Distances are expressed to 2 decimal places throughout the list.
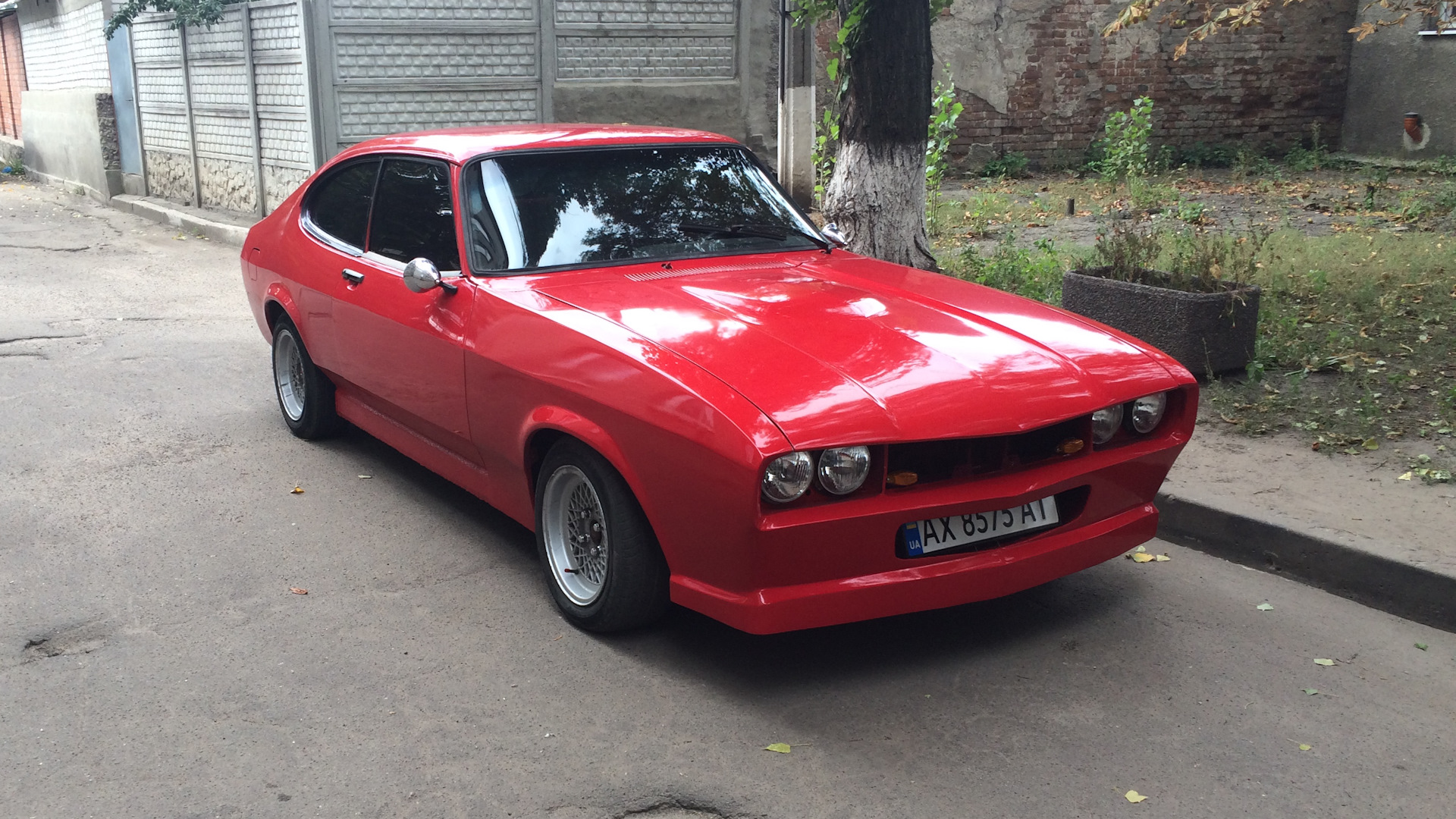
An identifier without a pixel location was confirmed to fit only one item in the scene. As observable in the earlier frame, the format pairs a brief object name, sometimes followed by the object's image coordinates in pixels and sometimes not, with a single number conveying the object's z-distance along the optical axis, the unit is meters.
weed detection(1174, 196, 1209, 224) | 10.38
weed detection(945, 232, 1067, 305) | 7.95
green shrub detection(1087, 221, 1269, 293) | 6.36
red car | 3.34
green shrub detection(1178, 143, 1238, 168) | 16.61
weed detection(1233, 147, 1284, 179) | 15.39
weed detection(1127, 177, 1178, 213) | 12.05
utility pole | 13.40
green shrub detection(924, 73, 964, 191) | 9.91
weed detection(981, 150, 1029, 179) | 16.06
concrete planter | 6.03
